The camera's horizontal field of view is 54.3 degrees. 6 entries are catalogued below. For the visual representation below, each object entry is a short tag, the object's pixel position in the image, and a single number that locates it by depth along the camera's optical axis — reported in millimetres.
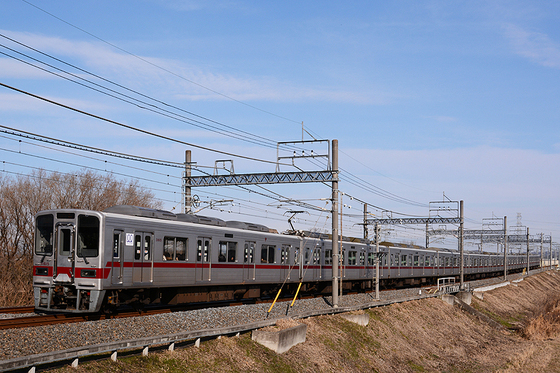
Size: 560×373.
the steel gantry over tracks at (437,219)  44306
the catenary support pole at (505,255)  61244
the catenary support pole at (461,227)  42791
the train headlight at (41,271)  15786
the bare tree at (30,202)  27016
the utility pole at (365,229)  45781
